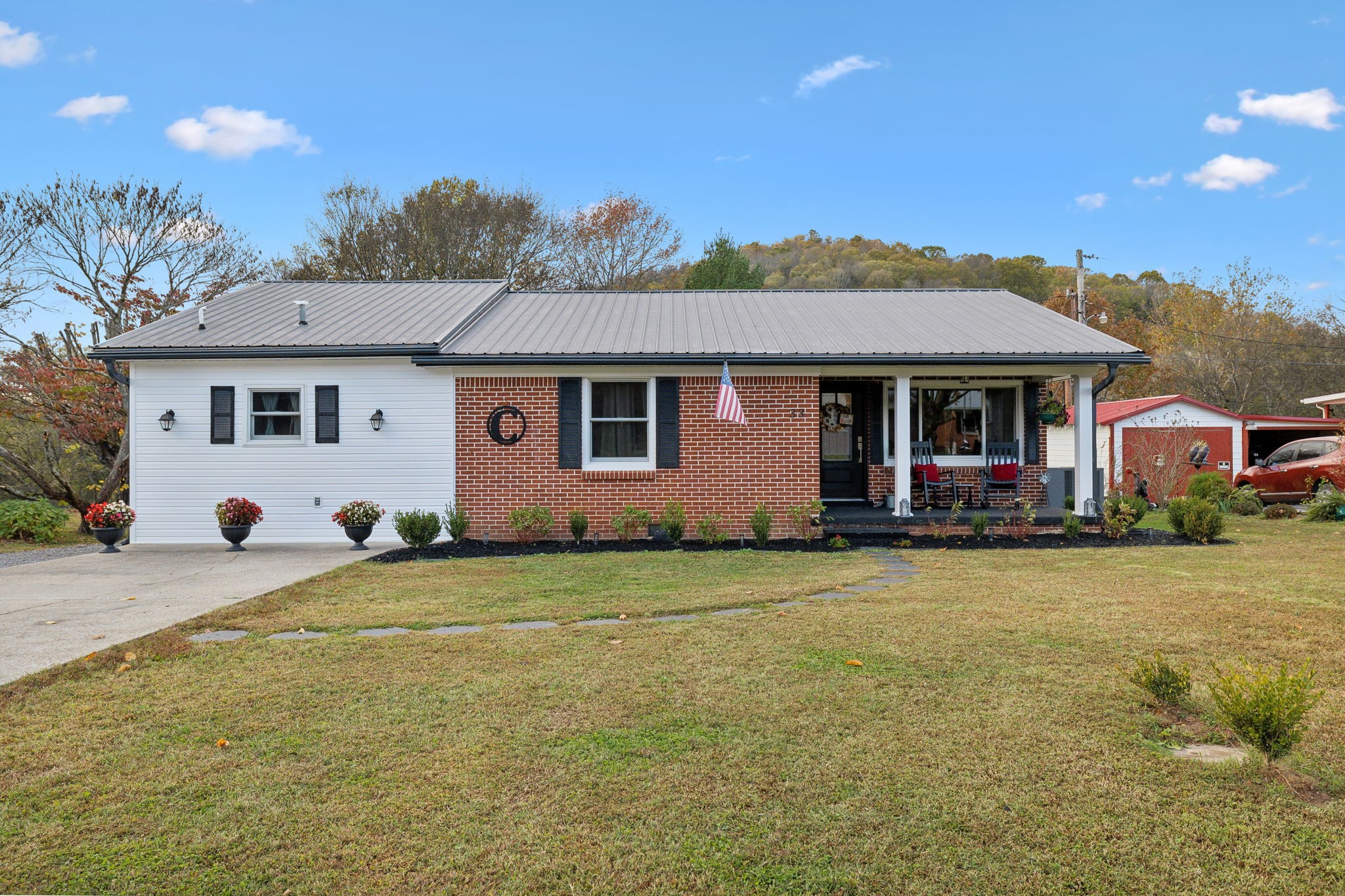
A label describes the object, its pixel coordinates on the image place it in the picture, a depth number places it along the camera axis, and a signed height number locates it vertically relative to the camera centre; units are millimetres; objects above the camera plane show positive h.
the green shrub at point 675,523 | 11398 -1008
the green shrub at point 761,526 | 11141 -1039
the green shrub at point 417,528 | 11008 -1033
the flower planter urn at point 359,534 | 11828 -1186
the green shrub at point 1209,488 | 16469 -796
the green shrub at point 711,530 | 11484 -1134
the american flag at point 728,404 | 11141 +688
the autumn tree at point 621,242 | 30422 +8361
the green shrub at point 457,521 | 11578 -990
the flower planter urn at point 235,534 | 11797 -1170
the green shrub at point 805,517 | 11766 -974
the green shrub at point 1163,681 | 4051 -1203
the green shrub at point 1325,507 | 14734 -1102
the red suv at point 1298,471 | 16344 -479
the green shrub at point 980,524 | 11258 -1047
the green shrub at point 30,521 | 14148 -1170
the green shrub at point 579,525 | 11516 -1045
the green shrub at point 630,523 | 11766 -1037
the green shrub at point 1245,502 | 16500 -1115
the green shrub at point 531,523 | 11711 -1038
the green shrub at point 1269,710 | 3252 -1094
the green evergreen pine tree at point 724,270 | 27078 +6361
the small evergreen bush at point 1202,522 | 11258 -1041
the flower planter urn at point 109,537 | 11805 -1207
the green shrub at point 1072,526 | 11477 -1101
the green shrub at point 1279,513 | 15312 -1249
